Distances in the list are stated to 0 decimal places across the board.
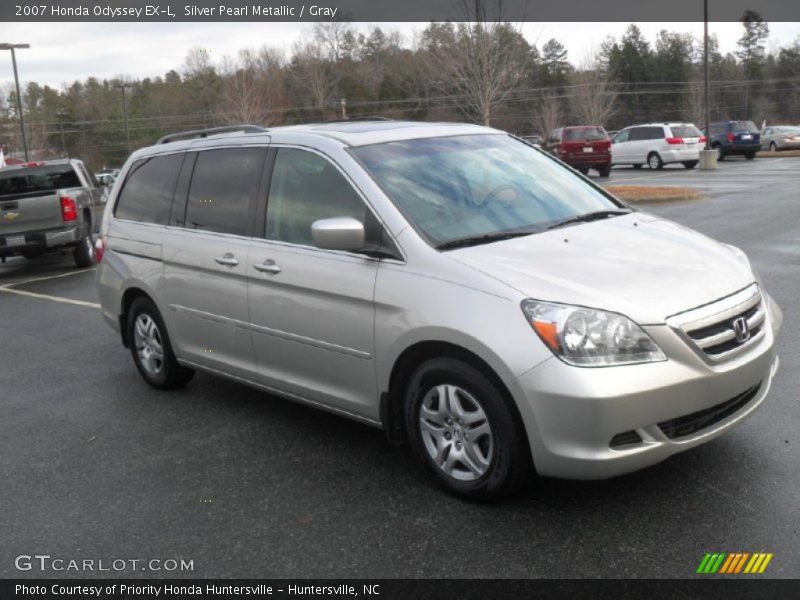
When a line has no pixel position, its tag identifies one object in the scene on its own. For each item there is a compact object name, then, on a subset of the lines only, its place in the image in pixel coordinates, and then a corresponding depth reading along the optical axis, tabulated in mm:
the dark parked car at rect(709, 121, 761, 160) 35594
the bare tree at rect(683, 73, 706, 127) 76688
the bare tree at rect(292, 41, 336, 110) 76125
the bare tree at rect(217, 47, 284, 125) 63719
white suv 31766
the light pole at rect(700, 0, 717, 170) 30562
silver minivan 3580
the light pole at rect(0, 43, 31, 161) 40781
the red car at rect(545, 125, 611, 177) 31078
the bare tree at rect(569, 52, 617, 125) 68562
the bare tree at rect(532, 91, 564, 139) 69625
